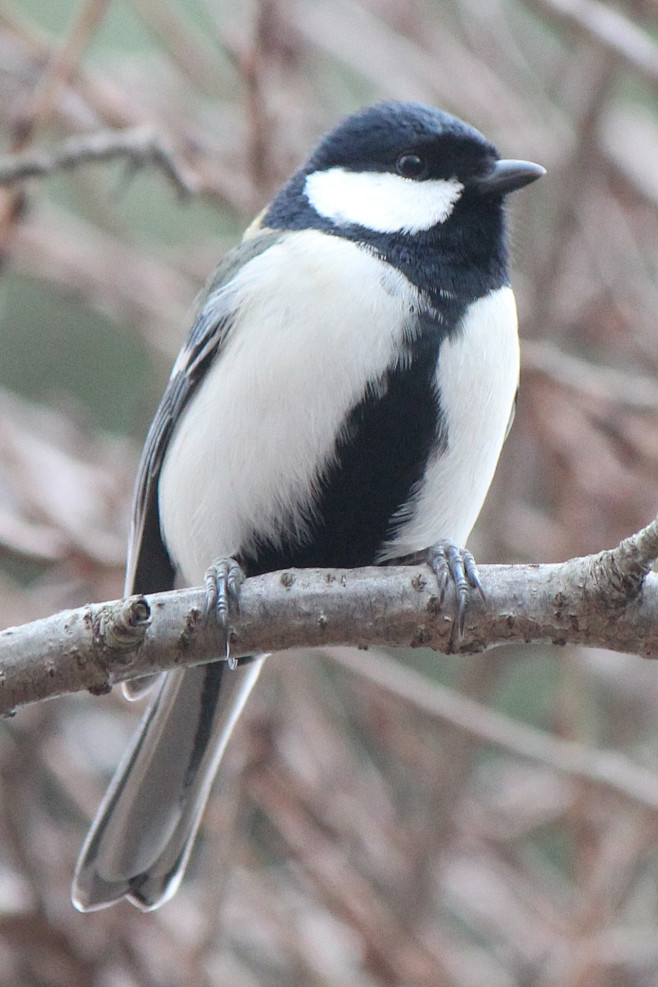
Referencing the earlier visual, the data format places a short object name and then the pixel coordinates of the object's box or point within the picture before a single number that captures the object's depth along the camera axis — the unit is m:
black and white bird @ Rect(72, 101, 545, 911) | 2.32
